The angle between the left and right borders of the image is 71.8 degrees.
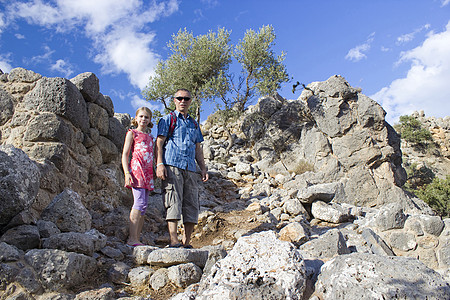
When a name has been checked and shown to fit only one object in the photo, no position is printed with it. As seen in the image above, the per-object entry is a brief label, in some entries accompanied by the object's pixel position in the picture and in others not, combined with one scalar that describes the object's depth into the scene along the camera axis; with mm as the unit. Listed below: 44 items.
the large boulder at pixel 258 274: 2348
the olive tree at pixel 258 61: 18438
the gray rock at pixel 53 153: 4602
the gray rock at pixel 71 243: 3166
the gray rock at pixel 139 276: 3107
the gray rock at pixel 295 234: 4866
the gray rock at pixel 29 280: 2609
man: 4324
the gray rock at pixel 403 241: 4945
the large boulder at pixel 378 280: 2297
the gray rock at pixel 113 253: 3668
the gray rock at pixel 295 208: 7027
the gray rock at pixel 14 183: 3146
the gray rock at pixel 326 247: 3457
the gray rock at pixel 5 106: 5078
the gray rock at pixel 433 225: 4961
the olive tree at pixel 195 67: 18844
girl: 4309
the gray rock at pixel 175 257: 3291
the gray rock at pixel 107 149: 6450
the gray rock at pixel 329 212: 6583
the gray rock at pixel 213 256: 3184
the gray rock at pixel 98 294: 2570
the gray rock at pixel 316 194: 7062
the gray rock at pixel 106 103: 6535
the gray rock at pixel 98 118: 6202
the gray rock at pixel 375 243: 4637
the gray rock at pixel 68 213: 3862
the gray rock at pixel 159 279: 3007
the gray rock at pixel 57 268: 2721
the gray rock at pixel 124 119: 7789
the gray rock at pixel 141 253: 3537
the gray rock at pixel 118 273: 3188
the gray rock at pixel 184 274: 3016
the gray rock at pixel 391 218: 5281
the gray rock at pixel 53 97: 5027
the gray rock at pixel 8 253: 2711
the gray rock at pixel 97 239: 3626
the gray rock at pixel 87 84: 5934
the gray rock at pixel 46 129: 4764
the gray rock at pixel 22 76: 5312
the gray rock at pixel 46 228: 3412
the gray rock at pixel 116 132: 6863
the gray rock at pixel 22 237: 3041
